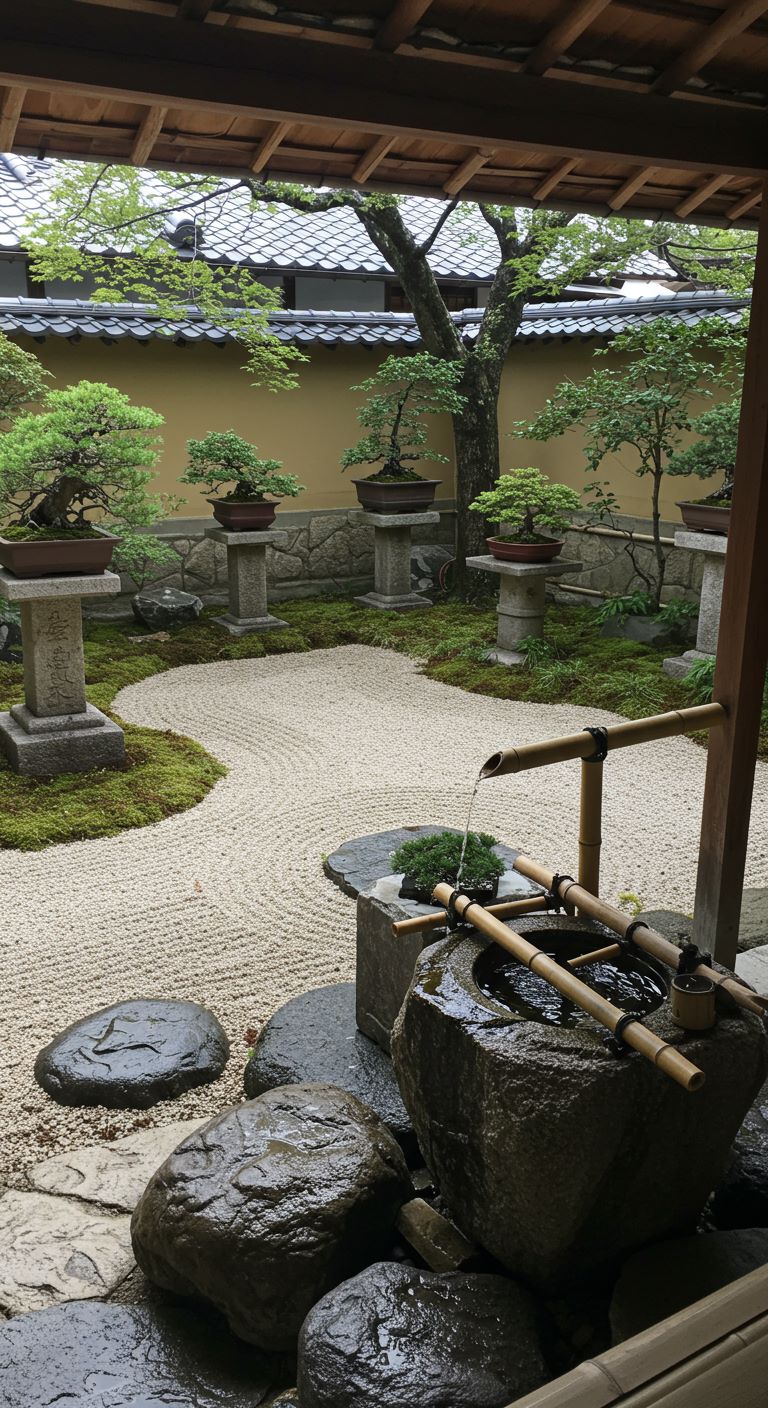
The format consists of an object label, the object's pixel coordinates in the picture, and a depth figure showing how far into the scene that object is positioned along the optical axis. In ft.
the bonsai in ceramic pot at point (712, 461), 28.35
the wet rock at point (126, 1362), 7.78
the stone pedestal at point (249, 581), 34.45
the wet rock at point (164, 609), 34.83
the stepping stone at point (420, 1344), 6.88
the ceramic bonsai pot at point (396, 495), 36.50
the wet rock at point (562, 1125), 7.05
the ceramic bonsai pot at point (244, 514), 33.86
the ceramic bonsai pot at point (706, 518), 27.81
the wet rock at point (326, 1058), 11.00
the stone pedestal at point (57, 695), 21.27
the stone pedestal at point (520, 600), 31.07
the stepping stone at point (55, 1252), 8.89
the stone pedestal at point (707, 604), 28.32
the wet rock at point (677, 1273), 7.08
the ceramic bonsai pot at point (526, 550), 31.12
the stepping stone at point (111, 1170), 10.12
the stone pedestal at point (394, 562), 36.86
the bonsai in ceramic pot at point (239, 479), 33.78
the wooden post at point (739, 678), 11.39
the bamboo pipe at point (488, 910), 9.21
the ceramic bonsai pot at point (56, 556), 20.99
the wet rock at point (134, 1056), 11.83
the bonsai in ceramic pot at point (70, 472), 21.47
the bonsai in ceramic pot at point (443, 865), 11.76
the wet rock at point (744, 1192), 8.66
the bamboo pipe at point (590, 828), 10.00
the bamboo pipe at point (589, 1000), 6.54
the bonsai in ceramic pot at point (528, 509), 31.22
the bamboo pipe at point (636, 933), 7.71
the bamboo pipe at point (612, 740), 8.77
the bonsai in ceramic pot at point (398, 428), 34.73
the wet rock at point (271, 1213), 8.09
